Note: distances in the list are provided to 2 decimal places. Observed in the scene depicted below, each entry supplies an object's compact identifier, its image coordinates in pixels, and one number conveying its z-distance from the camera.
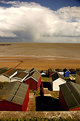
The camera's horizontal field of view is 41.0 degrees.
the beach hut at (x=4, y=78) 32.34
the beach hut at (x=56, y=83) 29.45
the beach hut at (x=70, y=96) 15.09
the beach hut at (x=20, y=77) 32.16
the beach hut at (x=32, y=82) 30.14
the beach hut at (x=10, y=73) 33.01
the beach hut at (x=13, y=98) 16.33
